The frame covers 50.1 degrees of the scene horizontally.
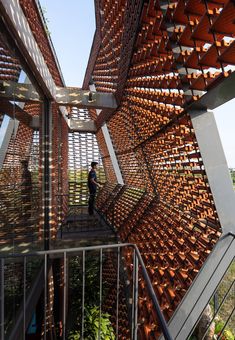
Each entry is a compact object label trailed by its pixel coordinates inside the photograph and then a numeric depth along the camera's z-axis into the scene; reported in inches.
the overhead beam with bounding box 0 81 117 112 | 166.2
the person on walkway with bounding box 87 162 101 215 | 237.8
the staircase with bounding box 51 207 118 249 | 182.5
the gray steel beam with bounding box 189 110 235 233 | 91.5
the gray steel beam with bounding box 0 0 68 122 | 82.1
